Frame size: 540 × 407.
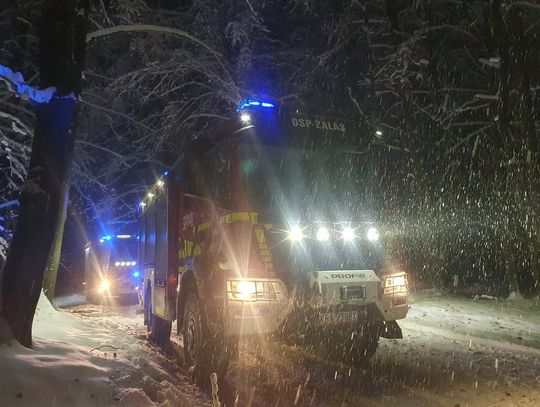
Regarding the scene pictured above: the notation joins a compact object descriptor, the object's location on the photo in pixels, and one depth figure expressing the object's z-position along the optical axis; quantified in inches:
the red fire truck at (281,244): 224.7
